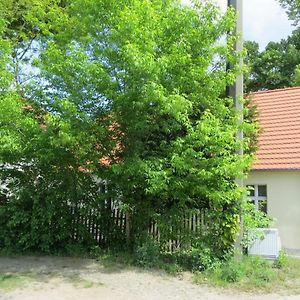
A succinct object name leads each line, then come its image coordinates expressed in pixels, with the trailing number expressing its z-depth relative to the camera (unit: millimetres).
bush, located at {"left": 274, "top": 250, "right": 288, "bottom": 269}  7516
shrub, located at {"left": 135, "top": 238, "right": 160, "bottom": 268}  7475
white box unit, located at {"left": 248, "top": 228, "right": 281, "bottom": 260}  7660
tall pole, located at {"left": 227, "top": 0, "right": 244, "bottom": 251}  7581
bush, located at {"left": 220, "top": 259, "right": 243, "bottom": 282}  6724
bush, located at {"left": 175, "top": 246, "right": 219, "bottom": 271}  7215
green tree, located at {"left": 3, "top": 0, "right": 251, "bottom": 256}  7024
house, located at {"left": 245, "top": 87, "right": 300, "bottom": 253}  10233
